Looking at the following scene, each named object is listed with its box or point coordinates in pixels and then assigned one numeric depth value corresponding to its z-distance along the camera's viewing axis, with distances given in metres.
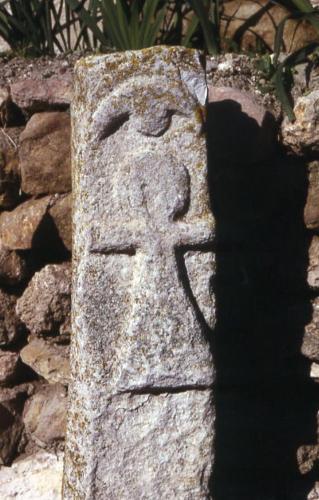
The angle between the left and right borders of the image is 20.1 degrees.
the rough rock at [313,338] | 2.89
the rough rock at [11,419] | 3.15
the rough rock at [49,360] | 3.10
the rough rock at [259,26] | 3.16
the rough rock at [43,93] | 3.06
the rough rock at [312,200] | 2.89
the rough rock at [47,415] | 3.12
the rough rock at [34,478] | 3.06
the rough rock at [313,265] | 2.89
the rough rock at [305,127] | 2.81
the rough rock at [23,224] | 3.03
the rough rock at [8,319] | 3.14
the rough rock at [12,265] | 3.09
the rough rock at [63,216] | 3.04
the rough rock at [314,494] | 2.95
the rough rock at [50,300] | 3.04
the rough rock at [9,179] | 3.09
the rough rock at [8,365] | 3.17
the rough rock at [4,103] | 3.09
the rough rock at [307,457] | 2.98
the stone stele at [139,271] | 2.51
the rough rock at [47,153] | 3.02
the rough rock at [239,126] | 2.88
